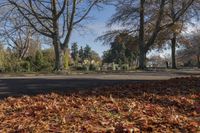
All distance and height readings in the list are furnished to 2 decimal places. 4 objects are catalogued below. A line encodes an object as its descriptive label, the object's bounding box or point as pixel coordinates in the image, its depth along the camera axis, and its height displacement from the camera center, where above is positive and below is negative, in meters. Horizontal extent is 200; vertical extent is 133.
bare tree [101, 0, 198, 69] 17.38 +5.21
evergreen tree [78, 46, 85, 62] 55.86 +4.46
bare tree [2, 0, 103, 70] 14.42 +4.22
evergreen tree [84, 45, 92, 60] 56.49 +5.01
